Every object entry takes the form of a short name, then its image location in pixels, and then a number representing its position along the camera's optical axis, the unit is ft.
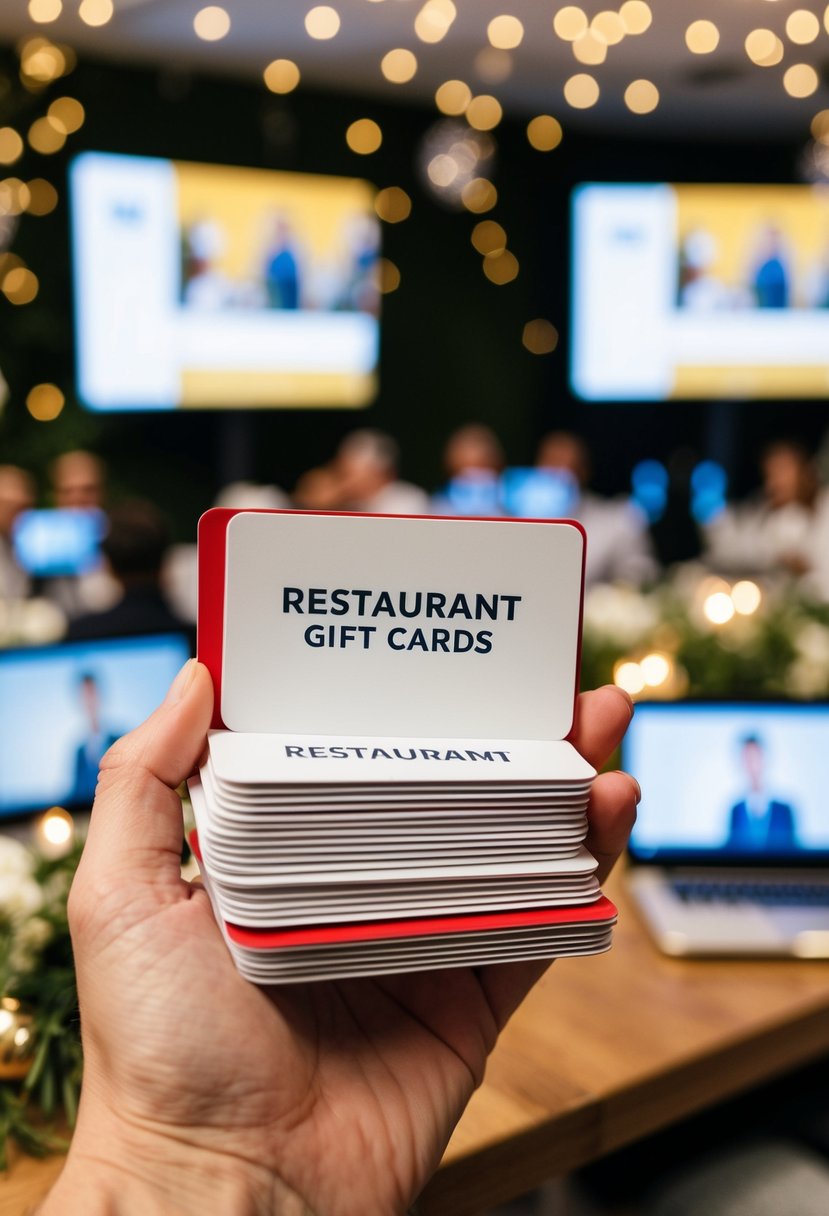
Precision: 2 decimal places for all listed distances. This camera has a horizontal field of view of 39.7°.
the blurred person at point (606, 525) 18.19
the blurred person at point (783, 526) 17.13
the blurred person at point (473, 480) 18.86
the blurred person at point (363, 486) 17.20
